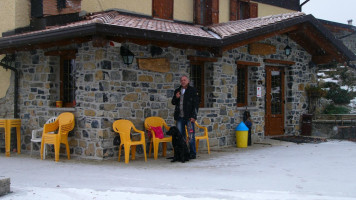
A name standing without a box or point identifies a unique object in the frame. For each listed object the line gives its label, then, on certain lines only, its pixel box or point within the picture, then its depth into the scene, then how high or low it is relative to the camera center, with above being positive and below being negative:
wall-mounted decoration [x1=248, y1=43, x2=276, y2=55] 10.23 +1.42
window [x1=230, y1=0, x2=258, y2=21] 12.95 +3.14
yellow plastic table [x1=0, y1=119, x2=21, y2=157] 8.60 -0.59
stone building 7.56 +0.70
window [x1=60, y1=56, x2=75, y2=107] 8.51 +0.44
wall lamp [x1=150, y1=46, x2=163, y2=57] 8.25 +1.09
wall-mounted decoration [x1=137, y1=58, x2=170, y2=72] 8.05 +0.79
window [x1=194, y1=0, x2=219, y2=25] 11.29 +2.68
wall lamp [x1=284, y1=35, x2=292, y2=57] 10.98 +1.46
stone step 4.70 -1.06
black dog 7.27 -0.86
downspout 9.05 +0.65
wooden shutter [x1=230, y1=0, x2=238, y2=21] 12.42 +2.95
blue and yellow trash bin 9.51 -0.86
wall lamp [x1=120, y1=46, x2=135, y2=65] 7.69 +0.91
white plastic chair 7.95 -0.68
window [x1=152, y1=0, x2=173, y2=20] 10.12 +2.47
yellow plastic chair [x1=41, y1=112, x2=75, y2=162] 7.48 -0.60
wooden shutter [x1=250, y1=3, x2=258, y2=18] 13.18 +3.15
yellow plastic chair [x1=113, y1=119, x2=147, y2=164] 7.17 -0.65
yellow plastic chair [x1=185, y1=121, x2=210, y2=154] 8.15 -0.78
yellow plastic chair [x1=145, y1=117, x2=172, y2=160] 7.46 -0.57
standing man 7.43 -0.11
